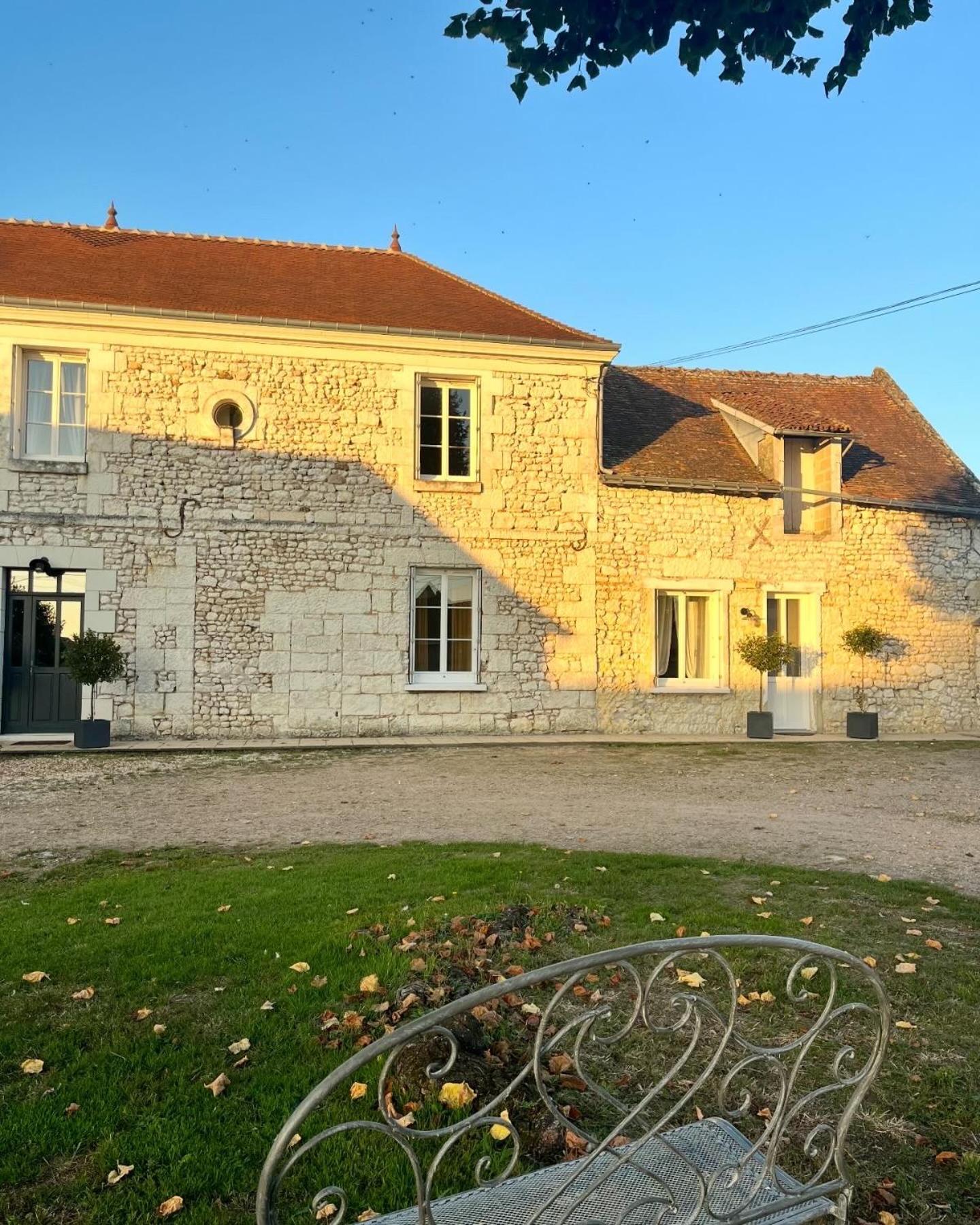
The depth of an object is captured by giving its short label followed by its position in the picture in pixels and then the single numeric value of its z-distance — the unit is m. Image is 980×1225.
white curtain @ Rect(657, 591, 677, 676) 12.62
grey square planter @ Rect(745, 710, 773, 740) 12.10
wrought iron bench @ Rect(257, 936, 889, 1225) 1.51
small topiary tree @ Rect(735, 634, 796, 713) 11.91
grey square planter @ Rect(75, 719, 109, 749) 10.25
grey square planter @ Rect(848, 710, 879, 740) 12.15
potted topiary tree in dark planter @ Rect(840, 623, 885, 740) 12.16
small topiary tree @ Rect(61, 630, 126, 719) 10.08
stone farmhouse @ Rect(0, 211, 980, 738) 11.10
